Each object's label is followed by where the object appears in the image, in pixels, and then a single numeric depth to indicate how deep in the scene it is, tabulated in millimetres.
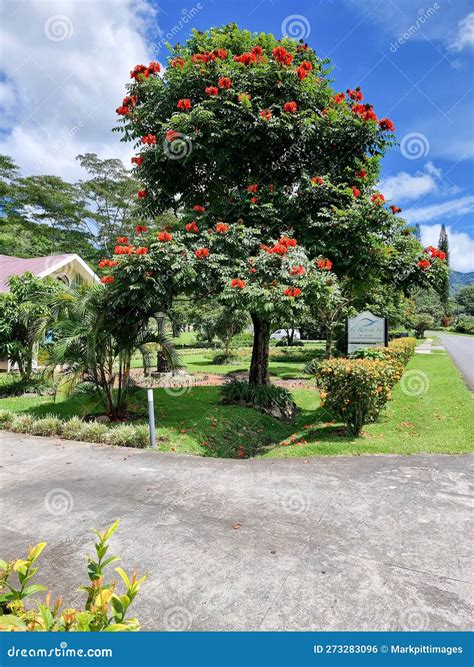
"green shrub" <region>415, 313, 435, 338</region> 54047
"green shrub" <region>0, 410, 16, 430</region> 8284
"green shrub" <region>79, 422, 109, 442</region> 7036
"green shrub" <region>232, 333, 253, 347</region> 37866
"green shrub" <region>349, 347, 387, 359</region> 9422
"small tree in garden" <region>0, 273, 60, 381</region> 12336
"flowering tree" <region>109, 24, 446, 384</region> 7730
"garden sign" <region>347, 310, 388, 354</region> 10820
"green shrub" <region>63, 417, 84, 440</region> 7270
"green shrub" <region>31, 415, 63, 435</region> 7648
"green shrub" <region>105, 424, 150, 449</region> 6770
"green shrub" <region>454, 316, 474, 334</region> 66375
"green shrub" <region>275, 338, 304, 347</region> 38062
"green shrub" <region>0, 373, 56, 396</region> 12672
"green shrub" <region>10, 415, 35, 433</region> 7933
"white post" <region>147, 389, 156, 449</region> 6727
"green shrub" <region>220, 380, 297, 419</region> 9984
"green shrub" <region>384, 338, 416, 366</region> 10620
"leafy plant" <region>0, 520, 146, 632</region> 1497
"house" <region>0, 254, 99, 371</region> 19094
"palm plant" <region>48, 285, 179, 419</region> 7984
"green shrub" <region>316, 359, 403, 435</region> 7137
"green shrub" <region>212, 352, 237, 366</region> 24141
